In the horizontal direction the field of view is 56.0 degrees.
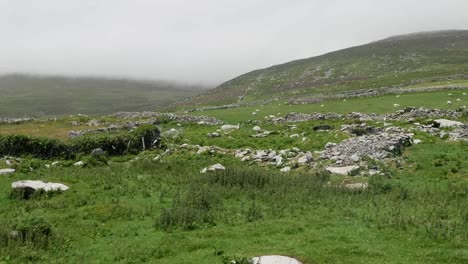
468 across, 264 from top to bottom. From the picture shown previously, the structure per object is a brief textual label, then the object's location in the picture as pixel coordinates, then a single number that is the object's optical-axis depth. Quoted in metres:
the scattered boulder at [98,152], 44.00
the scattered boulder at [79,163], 40.03
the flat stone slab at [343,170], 31.69
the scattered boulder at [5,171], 34.28
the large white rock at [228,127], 55.22
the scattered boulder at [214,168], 33.28
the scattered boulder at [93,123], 69.06
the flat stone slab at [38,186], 27.80
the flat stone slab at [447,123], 41.92
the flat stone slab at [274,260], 16.48
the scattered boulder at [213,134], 51.50
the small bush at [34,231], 20.00
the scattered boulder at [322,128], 48.41
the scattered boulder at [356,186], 27.53
